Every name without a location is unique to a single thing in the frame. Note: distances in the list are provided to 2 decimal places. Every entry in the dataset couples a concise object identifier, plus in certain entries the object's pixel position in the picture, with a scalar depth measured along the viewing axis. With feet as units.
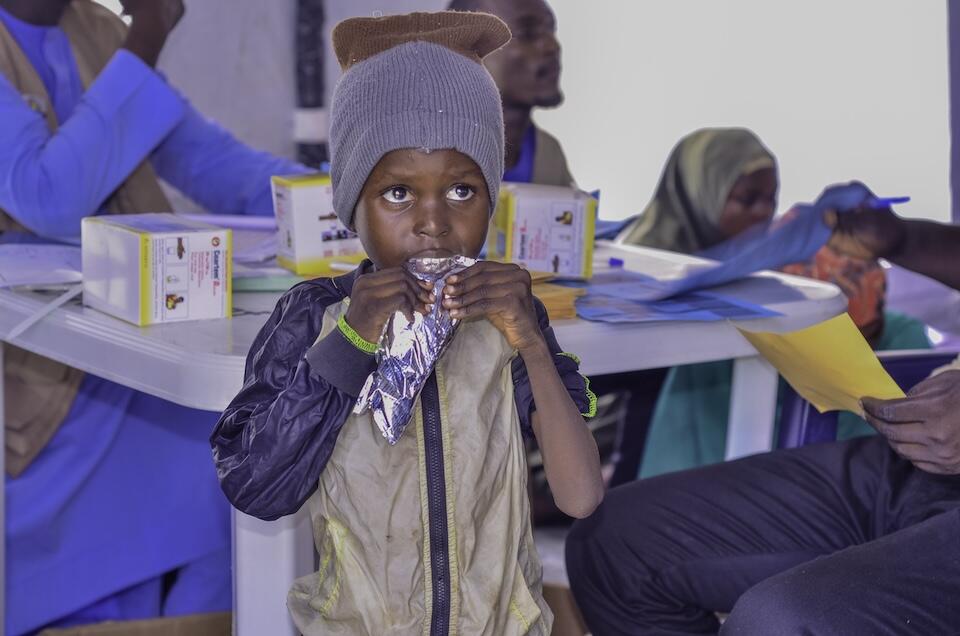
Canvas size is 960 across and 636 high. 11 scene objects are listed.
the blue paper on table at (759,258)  7.72
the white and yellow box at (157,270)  6.86
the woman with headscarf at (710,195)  11.29
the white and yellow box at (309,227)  7.54
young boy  5.96
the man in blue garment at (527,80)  9.66
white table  6.46
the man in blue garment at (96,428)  8.13
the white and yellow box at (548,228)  7.80
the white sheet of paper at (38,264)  7.32
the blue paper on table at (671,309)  7.20
